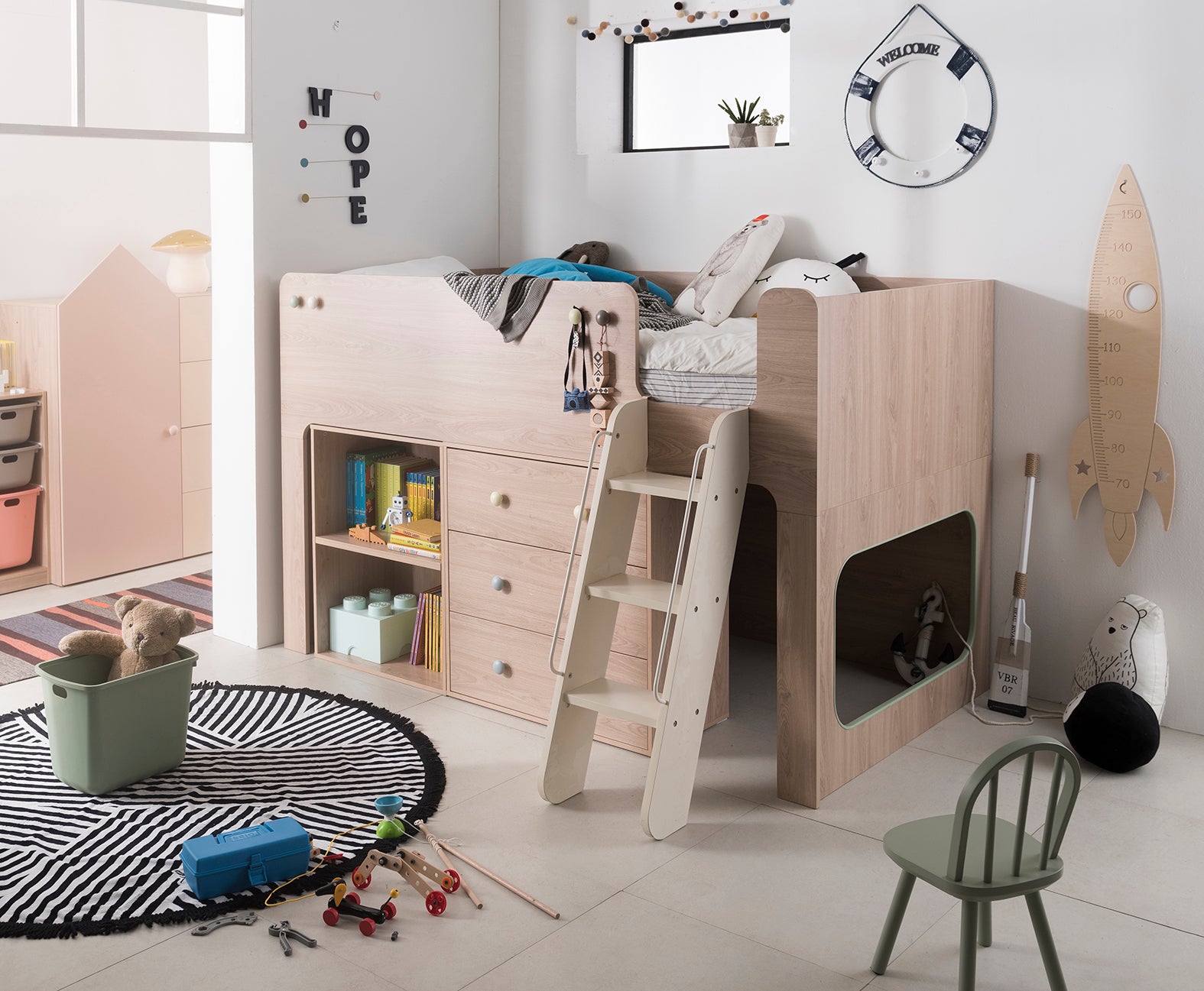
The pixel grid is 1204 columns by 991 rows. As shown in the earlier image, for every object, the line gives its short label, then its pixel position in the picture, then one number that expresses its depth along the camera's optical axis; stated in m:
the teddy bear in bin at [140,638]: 2.69
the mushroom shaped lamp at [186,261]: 4.68
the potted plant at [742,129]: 3.58
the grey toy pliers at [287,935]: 2.06
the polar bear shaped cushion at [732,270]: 3.33
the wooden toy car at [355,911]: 2.11
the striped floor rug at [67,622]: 3.62
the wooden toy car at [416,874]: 2.22
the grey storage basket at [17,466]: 4.23
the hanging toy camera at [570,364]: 2.84
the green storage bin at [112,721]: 2.61
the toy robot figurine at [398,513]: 3.52
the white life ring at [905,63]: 3.17
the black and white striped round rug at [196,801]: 2.21
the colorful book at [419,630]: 3.47
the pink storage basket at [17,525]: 4.24
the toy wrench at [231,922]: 2.11
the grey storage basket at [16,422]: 4.22
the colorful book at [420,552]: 3.35
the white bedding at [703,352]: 2.67
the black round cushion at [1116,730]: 2.75
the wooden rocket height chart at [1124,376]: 3.00
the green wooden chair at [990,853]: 1.71
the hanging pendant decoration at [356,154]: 3.60
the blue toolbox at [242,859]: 2.21
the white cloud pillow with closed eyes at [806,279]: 3.24
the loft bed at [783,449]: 2.58
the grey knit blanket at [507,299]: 2.92
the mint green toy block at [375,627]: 3.52
